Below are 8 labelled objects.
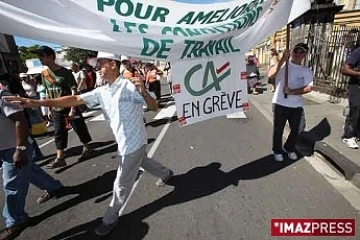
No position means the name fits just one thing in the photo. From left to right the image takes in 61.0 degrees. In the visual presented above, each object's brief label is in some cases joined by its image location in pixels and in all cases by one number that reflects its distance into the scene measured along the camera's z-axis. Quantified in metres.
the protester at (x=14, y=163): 2.92
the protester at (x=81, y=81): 9.25
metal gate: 9.54
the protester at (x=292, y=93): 4.39
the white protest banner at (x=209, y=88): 3.37
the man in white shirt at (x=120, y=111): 2.93
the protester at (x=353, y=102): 4.80
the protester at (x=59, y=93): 4.68
